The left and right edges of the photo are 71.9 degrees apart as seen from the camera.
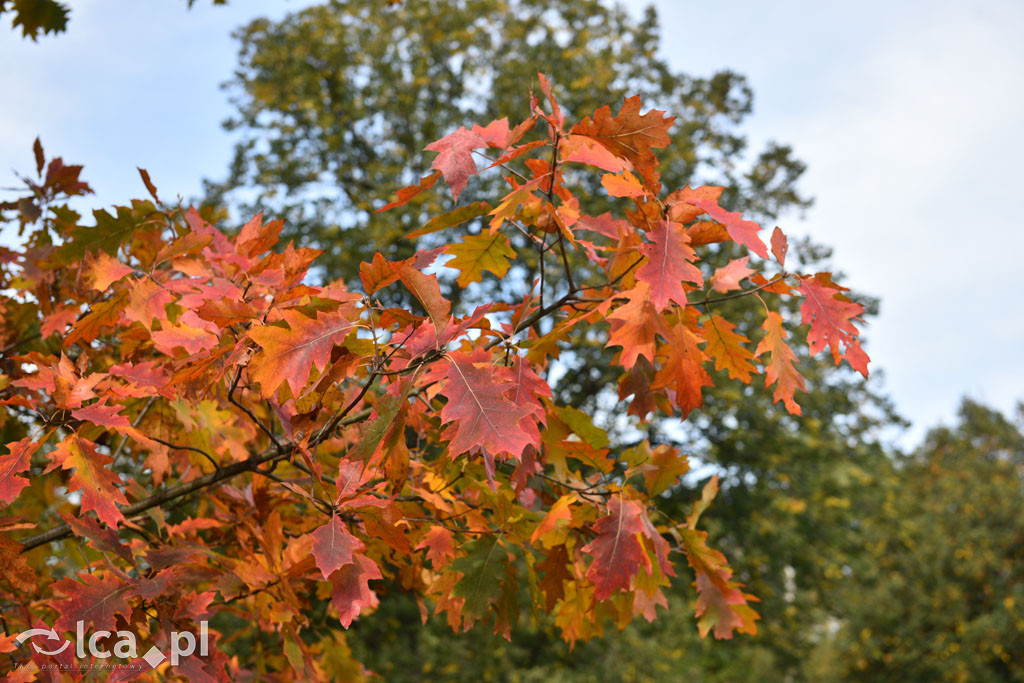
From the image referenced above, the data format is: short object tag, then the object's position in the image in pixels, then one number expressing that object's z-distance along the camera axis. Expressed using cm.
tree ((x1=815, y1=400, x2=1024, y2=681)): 772
